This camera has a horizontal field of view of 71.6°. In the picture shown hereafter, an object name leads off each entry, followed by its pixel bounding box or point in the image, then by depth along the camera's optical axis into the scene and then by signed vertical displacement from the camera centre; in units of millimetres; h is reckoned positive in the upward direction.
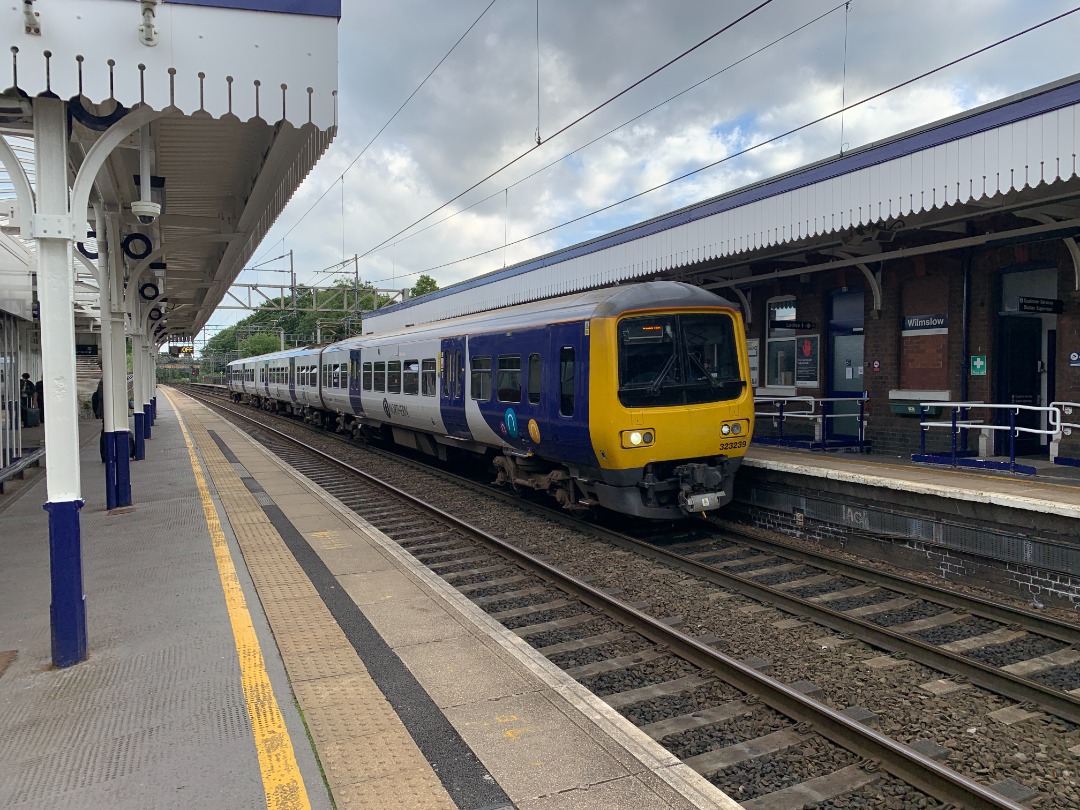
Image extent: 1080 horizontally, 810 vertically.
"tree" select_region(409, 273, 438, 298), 77750 +9667
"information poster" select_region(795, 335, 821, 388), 13383 +259
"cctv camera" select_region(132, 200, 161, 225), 7304 +1667
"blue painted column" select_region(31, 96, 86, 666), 4695 +57
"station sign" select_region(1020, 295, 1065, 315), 9484 +853
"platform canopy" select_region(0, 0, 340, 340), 4484 +2024
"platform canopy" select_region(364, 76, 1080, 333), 7145 +2025
